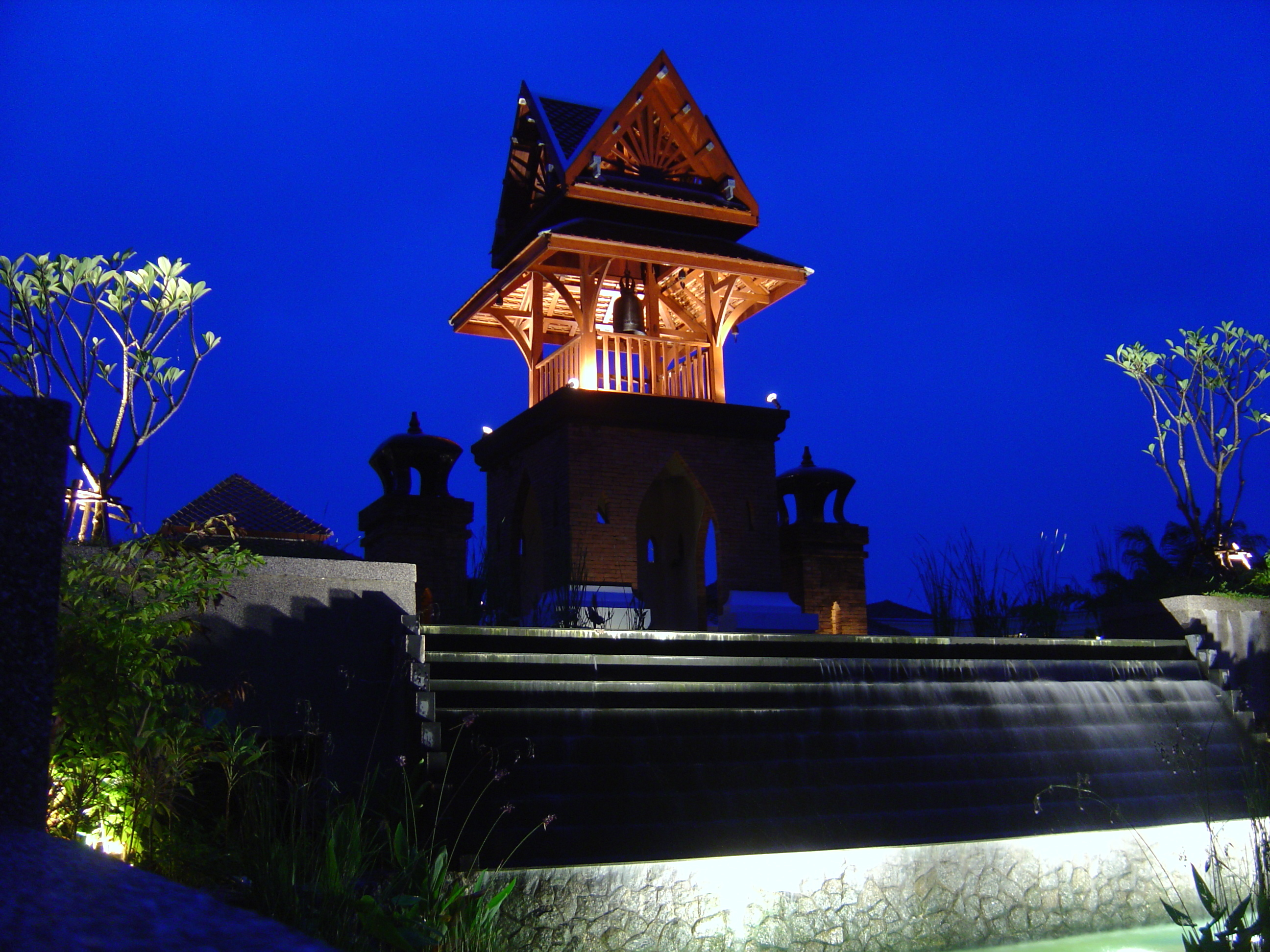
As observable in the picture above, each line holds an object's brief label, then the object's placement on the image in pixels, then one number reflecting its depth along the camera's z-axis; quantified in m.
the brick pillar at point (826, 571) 17.22
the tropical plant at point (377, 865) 4.14
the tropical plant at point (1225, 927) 4.53
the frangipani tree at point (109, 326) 7.59
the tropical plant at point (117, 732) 4.68
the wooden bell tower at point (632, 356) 14.13
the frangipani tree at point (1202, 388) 12.30
